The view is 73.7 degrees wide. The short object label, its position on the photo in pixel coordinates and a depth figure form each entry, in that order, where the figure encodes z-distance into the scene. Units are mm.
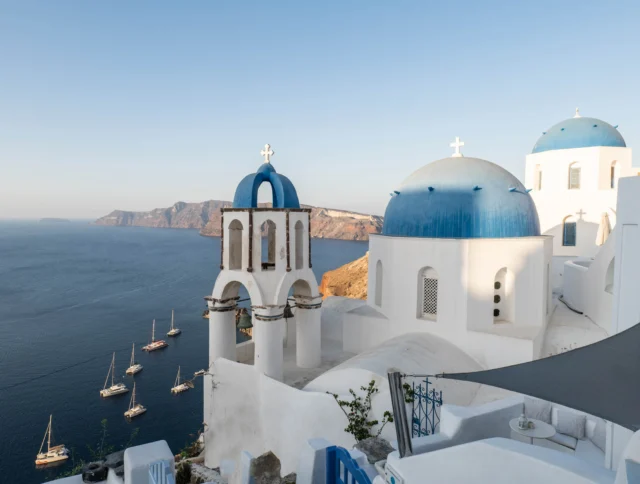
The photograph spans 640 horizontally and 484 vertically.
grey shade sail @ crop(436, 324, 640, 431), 4168
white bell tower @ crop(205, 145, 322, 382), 12242
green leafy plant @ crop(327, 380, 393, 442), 9406
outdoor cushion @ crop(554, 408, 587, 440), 7906
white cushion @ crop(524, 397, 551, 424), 7727
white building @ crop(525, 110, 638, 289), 22078
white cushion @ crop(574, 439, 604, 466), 7205
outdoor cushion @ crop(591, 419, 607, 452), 7559
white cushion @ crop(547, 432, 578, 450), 7641
